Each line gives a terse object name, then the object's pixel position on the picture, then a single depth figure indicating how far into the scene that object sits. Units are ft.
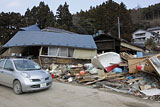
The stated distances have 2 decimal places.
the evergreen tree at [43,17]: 121.78
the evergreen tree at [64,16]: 126.62
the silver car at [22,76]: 18.56
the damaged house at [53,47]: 46.26
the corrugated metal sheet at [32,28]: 69.97
